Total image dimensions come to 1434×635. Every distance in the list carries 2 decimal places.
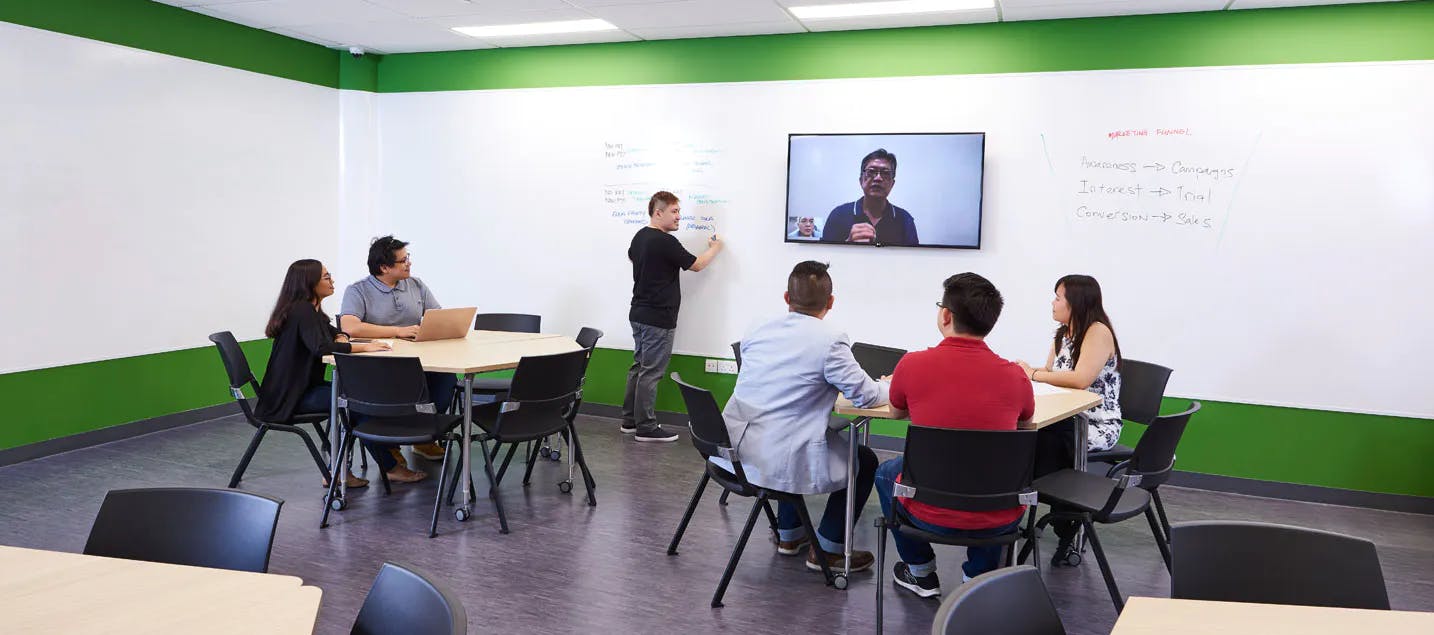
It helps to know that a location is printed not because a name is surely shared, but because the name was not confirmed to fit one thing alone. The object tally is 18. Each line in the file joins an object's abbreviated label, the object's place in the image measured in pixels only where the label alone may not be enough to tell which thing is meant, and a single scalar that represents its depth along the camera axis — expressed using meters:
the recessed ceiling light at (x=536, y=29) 5.98
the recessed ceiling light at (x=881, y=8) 5.20
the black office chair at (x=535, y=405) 4.13
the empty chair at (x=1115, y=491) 3.24
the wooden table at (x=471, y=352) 4.18
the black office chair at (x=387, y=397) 4.00
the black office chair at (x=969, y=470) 2.88
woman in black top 4.36
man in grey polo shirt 4.85
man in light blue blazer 3.37
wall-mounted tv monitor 5.62
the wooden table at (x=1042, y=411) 3.37
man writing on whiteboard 6.00
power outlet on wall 6.32
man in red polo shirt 3.03
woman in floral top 3.81
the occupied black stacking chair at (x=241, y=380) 4.47
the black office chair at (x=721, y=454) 3.42
